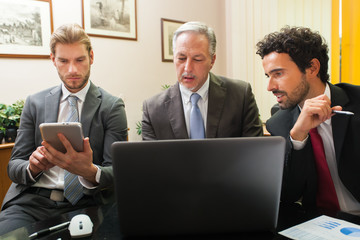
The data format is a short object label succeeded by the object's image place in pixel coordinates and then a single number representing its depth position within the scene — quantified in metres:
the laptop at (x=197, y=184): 0.78
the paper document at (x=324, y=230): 0.85
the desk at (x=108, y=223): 0.88
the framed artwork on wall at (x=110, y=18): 3.29
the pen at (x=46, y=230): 0.94
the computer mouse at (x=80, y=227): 0.91
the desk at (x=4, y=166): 2.32
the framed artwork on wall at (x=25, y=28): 2.72
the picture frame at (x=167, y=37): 3.95
